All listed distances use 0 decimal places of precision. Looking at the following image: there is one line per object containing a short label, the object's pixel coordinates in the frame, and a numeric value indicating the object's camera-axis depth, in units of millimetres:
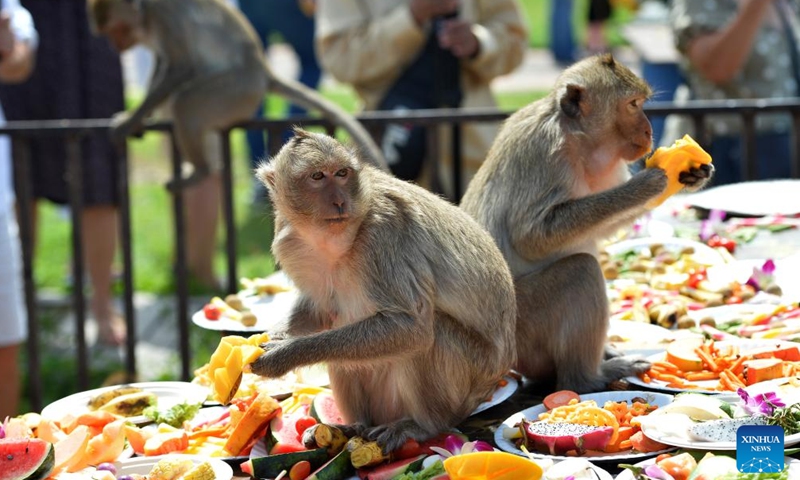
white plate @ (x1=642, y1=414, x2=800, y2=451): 5137
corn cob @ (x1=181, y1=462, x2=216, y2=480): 5250
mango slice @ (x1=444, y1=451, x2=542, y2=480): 4930
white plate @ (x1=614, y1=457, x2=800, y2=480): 4835
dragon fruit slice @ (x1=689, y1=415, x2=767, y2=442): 5281
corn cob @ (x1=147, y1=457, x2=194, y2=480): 5344
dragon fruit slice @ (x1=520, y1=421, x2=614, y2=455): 5441
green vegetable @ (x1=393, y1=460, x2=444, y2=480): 5215
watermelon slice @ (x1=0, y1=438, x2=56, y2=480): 5328
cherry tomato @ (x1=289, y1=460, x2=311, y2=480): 5457
